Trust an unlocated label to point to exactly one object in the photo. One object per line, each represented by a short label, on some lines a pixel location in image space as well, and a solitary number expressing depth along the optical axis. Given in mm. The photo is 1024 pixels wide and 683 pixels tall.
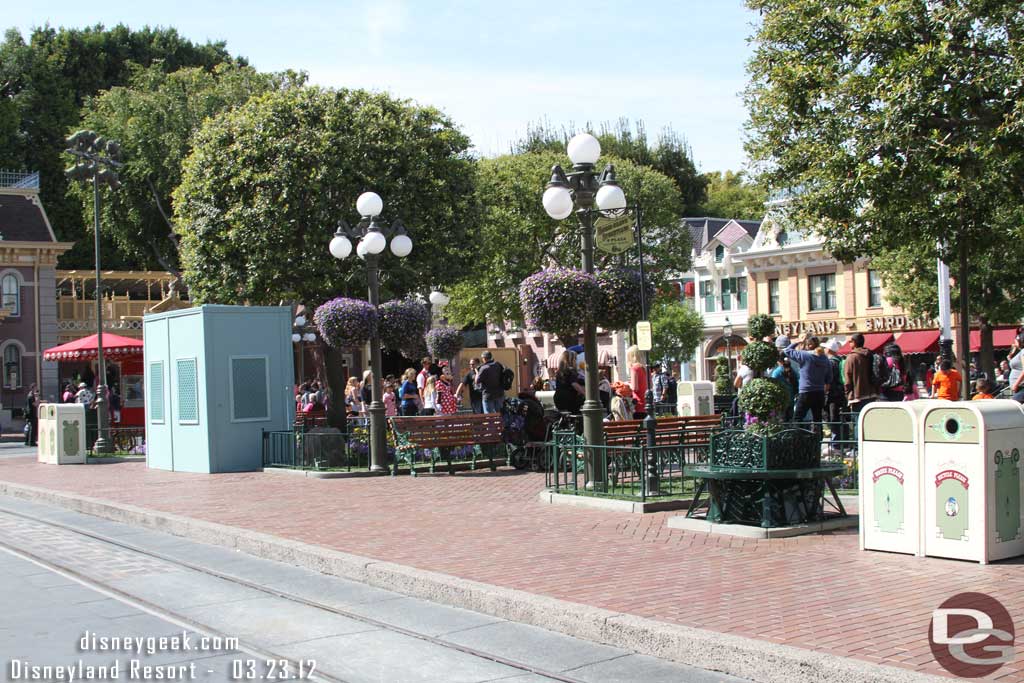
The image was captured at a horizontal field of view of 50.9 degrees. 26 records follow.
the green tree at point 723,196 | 70625
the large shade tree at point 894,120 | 14531
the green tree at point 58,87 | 50281
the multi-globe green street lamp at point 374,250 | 16344
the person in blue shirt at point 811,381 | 15180
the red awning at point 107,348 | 30531
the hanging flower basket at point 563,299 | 12289
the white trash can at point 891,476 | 8180
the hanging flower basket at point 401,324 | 17172
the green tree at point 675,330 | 50062
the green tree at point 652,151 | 58469
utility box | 18594
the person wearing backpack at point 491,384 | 17797
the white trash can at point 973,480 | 7734
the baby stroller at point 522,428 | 17062
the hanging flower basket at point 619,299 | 12508
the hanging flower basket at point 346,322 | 16781
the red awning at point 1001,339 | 41312
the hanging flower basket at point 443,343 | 20359
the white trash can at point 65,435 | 23406
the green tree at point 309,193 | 26797
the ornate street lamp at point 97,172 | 26406
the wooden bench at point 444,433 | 16312
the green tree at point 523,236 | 43969
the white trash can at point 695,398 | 22969
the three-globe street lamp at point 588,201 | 12383
